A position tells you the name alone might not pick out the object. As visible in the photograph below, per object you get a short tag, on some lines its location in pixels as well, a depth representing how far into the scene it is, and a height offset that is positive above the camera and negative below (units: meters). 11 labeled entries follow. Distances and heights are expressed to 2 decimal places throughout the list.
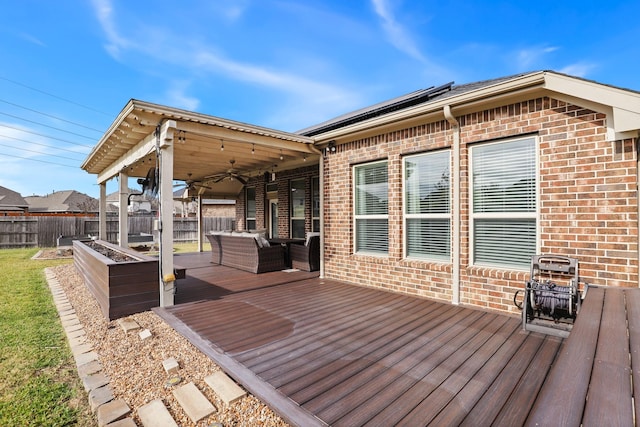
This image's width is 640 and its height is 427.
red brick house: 3.36 +0.48
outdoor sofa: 7.21 -0.89
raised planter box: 4.27 -1.00
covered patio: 4.55 +1.44
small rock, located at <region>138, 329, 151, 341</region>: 3.58 -1.40
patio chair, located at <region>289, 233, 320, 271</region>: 7.38 -0.93
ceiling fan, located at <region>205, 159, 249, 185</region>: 8.72 +1.39
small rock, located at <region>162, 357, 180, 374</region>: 2.76 -1.38
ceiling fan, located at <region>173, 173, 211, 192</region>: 10.71 +1.18
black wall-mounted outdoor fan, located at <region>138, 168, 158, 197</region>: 6.27 +0.76
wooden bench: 1.14 -0.75
